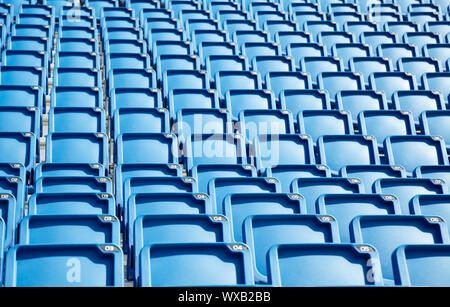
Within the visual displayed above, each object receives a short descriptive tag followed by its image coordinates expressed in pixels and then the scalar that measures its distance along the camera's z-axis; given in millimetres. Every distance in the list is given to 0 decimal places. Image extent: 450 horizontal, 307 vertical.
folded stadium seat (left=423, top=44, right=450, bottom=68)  7379
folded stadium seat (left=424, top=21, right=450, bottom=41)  8375
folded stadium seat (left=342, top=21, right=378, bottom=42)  8289
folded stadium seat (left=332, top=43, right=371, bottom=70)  7246
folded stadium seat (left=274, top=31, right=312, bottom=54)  7609
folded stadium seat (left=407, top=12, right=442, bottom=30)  8930
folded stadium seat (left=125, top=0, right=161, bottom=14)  8555
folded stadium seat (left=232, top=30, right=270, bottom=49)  7477
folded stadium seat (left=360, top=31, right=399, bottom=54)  7777
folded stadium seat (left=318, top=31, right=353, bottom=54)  7664
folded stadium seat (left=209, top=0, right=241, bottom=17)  8734
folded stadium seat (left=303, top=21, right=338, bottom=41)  8125
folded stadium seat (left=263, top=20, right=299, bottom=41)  8086
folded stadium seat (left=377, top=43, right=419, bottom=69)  7328
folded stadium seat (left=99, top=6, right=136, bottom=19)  8070
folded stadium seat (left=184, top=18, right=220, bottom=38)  7805
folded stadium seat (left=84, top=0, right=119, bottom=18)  8406
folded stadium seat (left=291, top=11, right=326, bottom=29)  8672
